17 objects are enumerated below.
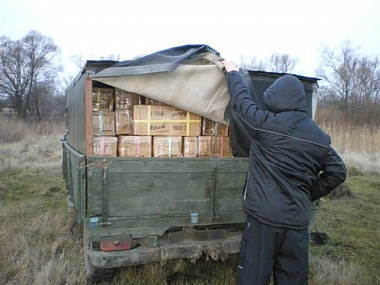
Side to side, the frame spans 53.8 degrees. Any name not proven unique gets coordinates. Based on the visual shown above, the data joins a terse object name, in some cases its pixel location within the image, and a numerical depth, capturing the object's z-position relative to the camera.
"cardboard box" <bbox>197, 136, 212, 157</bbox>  3.75
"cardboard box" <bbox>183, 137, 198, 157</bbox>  3.71
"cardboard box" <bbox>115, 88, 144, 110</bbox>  3.61
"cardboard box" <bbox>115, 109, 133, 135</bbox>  3.56
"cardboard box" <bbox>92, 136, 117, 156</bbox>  3.44
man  2.63
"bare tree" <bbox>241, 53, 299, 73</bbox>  39.97
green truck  3.29
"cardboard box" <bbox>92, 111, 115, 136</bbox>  3.49
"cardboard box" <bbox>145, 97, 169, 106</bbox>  3.65
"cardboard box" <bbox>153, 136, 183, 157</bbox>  3.62
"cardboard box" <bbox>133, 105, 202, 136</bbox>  3.56
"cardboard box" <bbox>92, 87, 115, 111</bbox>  3.56
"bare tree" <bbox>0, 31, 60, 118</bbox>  37.97
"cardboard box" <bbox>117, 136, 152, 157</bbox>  3.53
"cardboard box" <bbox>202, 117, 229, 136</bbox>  3.80
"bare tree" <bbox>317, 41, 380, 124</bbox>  29.33
